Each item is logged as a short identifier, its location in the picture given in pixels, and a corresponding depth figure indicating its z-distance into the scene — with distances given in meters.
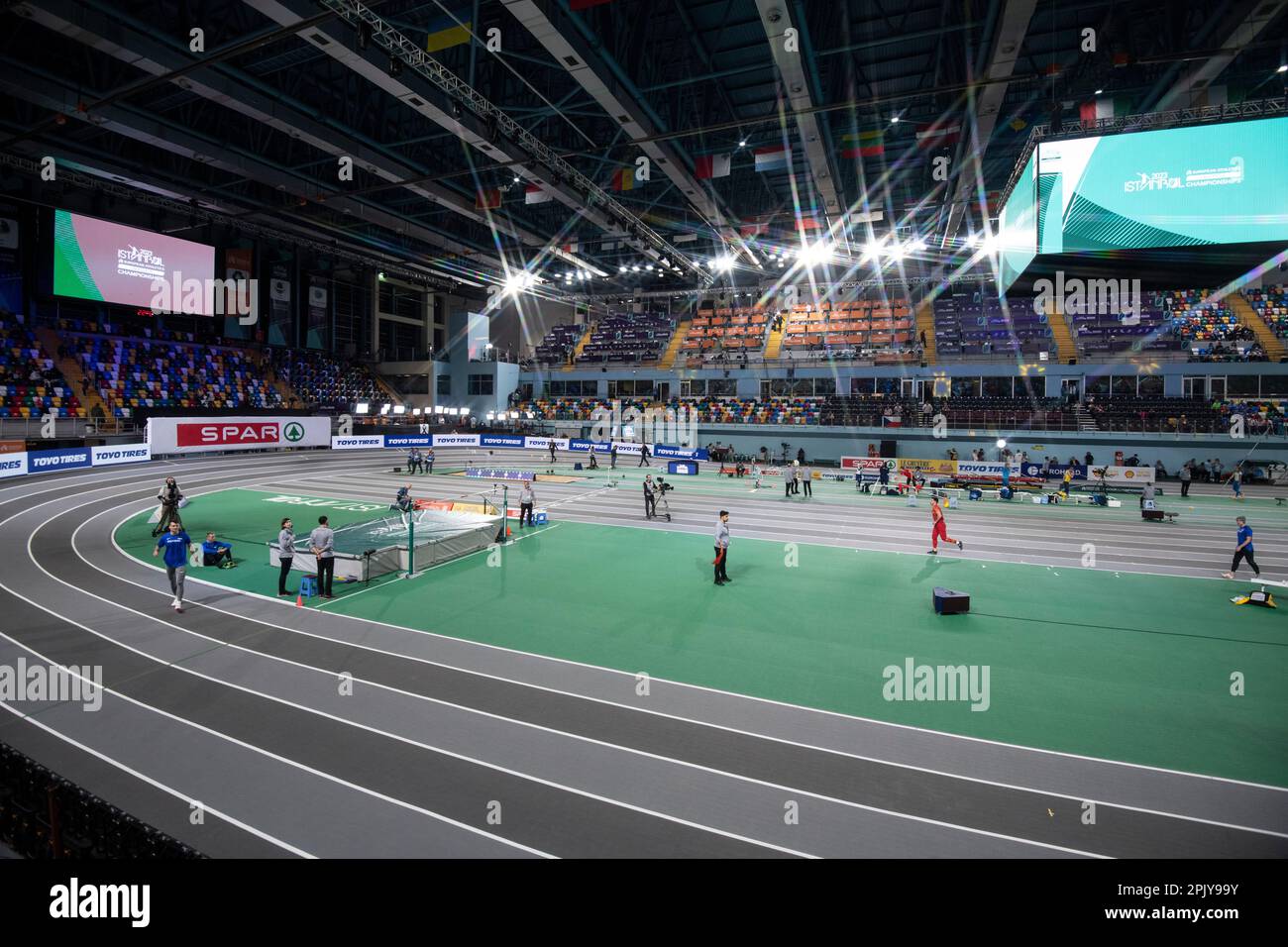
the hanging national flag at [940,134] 21.14
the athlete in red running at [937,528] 15.12
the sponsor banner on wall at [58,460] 27.53
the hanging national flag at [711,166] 24.41
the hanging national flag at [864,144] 22.75
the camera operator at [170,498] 14.80
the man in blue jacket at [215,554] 13.30
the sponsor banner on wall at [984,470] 31.81
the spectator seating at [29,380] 30.55
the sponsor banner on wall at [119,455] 30.55
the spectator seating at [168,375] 36.12
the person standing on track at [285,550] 11.28
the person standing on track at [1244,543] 12.42
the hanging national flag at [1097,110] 17.19
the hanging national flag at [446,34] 16.42
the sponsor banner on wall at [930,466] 33.97
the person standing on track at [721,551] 12.35
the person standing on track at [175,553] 10.02
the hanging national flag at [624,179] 25.34
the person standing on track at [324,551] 11.07
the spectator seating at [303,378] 47.44
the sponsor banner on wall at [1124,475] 30.17
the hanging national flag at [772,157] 23.44
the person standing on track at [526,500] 17.94
